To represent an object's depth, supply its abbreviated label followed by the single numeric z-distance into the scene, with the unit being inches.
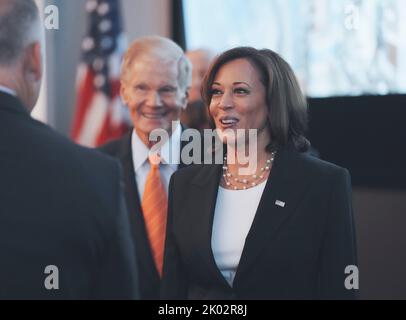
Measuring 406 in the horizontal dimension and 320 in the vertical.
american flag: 194.2
